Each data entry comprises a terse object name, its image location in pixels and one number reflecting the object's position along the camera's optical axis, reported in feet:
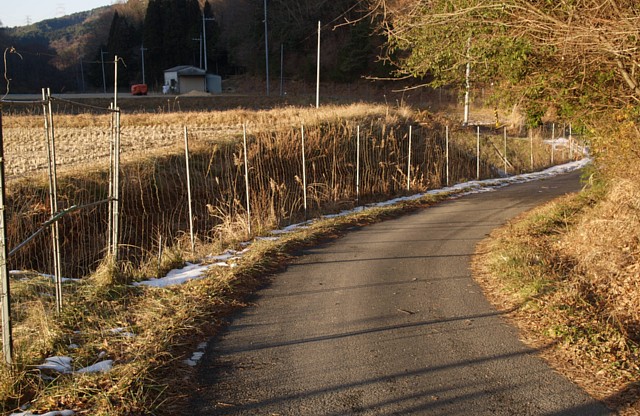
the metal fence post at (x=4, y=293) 15.69
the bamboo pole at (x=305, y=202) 45.72
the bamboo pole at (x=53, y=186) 20.54
